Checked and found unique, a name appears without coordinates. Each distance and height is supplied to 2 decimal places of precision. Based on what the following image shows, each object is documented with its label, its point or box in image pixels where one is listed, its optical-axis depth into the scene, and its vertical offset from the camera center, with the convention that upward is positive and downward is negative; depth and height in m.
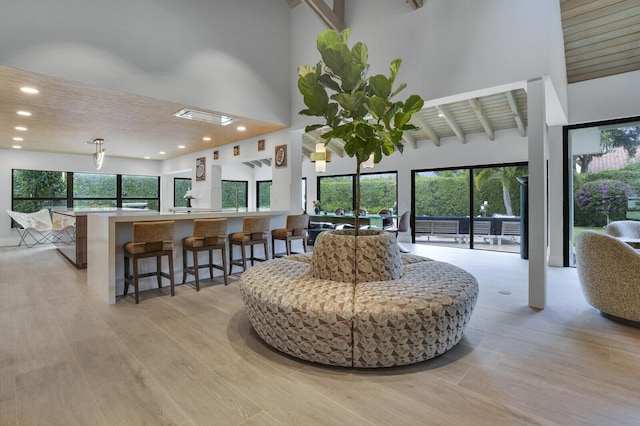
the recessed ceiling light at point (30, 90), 4.00 +1.59
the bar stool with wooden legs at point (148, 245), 3.58 -0.34
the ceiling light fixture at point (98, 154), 7.05 +1.37
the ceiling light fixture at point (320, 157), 6.03 +1.08
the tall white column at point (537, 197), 3.45 +0.17
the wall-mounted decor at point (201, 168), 8.59 +1.28
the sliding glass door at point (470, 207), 7.51 +0.17
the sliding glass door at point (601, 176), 4.98 +0.60
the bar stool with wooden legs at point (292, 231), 5.26 -0.27
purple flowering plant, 5.06 +0.27
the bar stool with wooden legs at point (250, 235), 4.69 -0.29
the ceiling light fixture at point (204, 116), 5.10 +1.64
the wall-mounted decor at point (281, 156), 6.31 +1.17
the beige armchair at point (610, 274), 2.88 -0.58
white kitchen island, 3.64 -0.38
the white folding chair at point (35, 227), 7.61 -0.25
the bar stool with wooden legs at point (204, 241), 4.13 -0.34
